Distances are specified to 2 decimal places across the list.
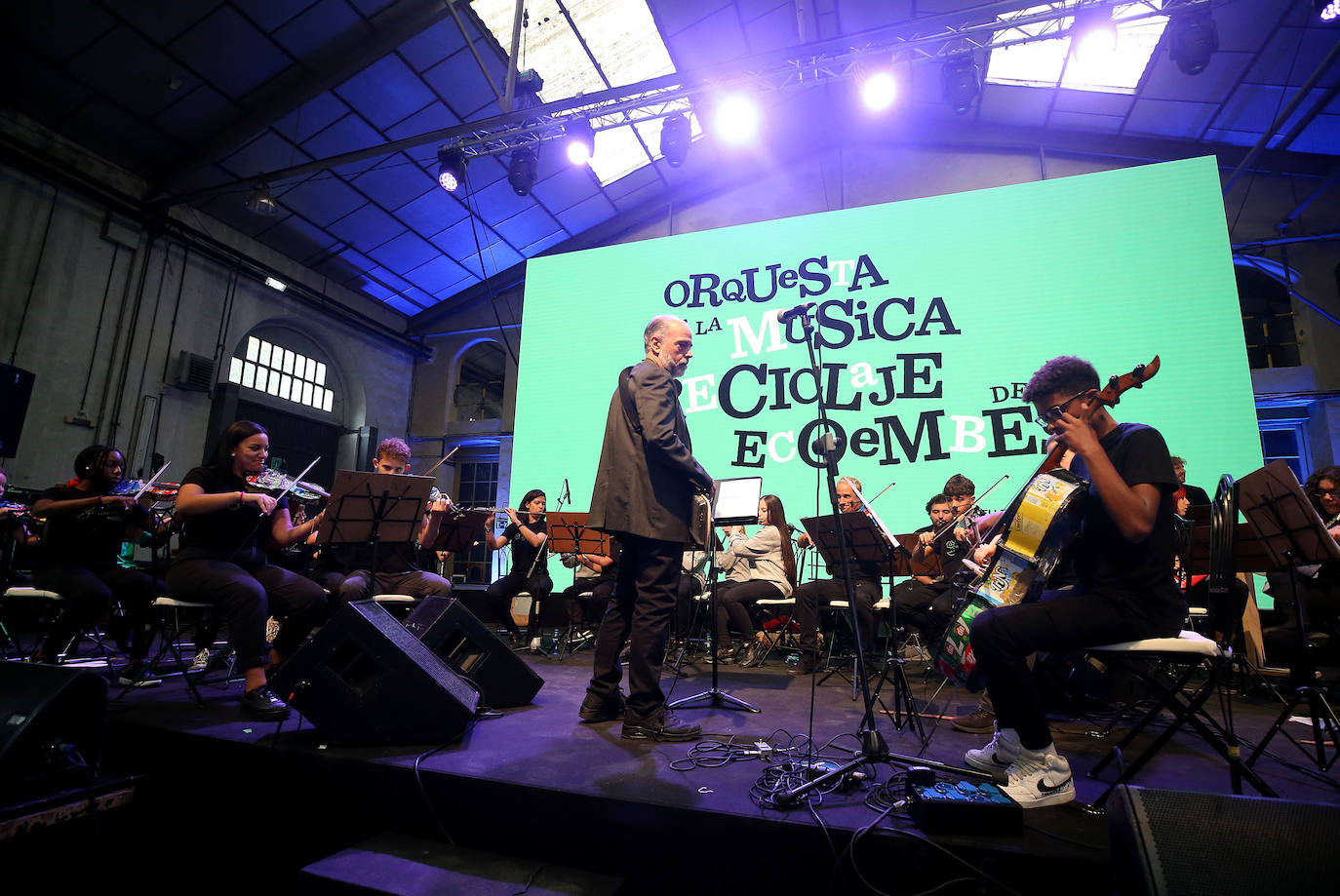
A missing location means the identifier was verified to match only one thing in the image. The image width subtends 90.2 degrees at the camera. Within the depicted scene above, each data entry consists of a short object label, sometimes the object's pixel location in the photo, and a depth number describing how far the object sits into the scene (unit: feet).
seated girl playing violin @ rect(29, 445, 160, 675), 12.42
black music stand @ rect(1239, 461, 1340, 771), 8.15
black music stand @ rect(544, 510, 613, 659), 18.92
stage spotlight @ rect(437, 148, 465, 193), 25.21
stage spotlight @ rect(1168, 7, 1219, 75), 18.33
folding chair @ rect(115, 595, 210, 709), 10.16
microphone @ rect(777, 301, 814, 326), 8.00
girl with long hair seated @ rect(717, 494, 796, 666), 18.10
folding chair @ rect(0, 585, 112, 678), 12.21
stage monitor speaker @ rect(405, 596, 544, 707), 10.08
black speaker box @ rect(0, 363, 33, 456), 22.11
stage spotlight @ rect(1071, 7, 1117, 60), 18.58
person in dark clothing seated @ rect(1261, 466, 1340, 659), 11.08
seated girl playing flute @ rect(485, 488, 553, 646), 20.66
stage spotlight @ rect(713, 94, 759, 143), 21.97
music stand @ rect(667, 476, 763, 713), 14.52
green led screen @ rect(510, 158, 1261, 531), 18.58
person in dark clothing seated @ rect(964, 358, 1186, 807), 6.39
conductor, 8.80
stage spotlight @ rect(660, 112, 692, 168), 24.16
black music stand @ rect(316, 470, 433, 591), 12.34
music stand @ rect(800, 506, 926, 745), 13.84
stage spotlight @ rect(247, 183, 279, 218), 26.12
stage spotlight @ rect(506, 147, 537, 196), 25.79
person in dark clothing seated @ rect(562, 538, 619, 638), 20.08
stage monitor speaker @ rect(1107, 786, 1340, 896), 3.89
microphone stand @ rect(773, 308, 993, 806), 6.11
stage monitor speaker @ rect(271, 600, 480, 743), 7.64
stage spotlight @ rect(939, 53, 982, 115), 20.53
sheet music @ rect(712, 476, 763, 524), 14.67
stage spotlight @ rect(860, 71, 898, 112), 20.57
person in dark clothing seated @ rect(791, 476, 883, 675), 16.52
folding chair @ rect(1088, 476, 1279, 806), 6.45
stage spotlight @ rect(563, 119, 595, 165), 23.68
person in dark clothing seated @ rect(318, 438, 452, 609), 13.91
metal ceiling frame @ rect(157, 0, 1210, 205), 19.42
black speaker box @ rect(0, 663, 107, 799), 6.14
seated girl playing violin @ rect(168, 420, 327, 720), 9.78
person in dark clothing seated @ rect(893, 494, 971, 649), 14.84
